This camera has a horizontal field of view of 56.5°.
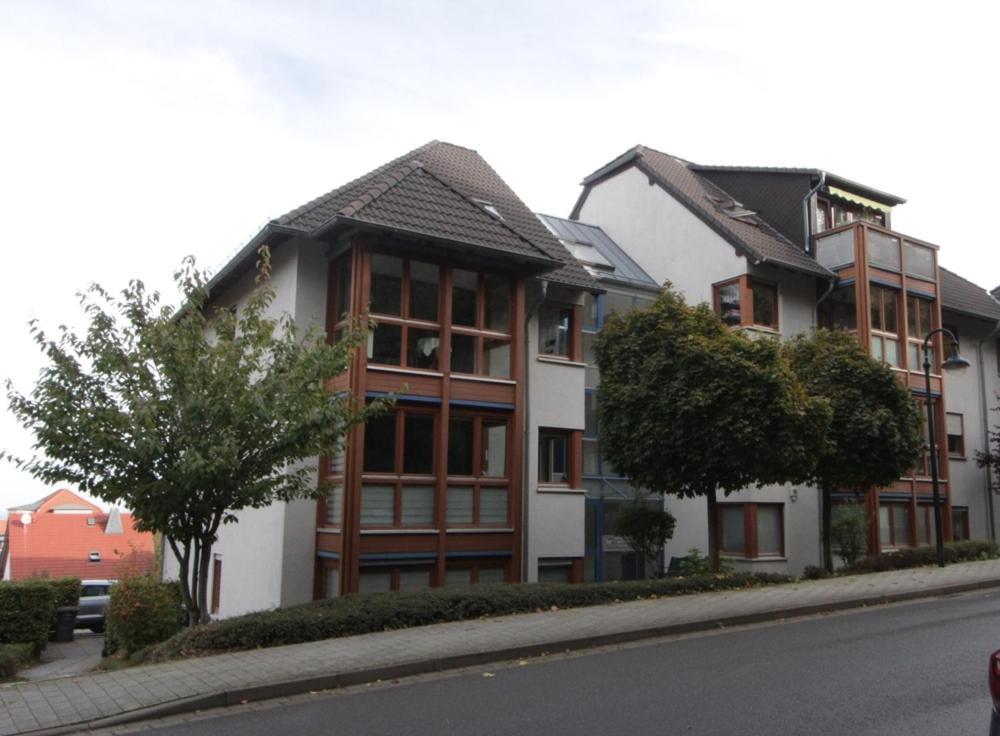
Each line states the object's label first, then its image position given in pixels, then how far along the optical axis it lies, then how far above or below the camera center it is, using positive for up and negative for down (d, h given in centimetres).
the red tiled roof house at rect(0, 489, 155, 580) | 5085 -189
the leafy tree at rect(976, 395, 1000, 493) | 2775 +196
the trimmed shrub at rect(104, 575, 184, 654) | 1461 -163
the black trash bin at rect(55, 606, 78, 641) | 2277 -283
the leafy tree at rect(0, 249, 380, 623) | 1199 +124
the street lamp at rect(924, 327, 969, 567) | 1859 +209
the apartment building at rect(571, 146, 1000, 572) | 2345 +642
